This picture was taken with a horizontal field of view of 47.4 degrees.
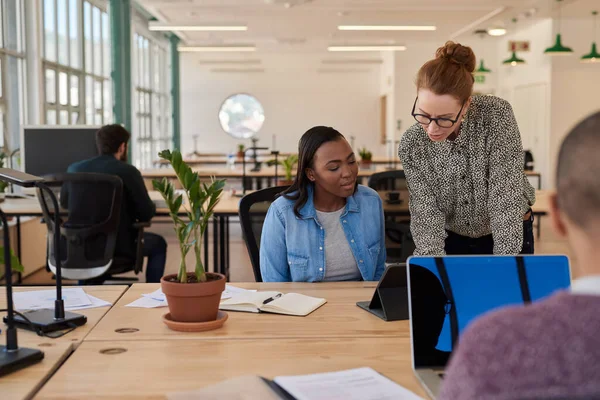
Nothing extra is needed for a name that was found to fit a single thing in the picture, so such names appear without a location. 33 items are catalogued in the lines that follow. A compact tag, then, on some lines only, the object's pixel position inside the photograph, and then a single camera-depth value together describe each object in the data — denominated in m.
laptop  1.31
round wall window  16.50
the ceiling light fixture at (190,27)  9.19
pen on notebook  1.84
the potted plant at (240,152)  9.19
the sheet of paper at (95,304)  1.82
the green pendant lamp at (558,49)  9.09
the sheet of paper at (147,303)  1.85
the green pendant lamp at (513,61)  10.30
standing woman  2.03
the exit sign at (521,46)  11.54
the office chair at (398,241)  4.16
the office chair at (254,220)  2.47
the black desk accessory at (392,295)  1.67
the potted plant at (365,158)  7.89
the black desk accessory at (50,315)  1.53
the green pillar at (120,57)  9.02
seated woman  2.23
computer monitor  4.36
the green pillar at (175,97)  14.41
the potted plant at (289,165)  4.92
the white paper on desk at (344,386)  1.17
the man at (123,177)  3.83
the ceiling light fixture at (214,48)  11.52
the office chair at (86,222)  3.45
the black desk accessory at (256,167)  7.77
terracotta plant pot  1.59
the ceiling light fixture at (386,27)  9.56
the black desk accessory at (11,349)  1.34
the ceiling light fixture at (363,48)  11.93
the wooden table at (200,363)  1.25
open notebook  1.76
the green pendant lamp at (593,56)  9.27
